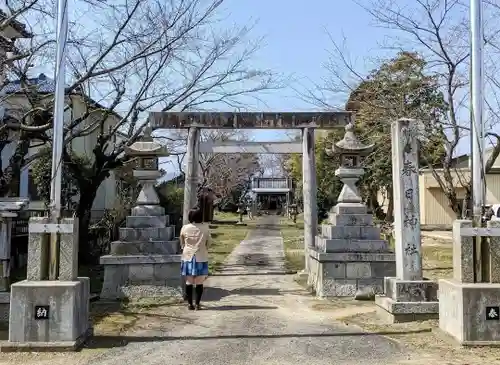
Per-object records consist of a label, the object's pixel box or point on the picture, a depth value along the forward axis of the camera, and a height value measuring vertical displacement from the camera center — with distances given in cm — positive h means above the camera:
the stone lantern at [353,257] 1044 -80
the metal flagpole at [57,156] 671 +70
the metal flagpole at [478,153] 668 +78
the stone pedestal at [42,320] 636 -124
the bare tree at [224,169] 2220 +333
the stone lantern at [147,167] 1070 +94
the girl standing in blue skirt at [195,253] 911 -66
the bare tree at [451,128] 1282 +204
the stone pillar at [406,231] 804 -24
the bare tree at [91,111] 1123 +242
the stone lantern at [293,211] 4755 +29
